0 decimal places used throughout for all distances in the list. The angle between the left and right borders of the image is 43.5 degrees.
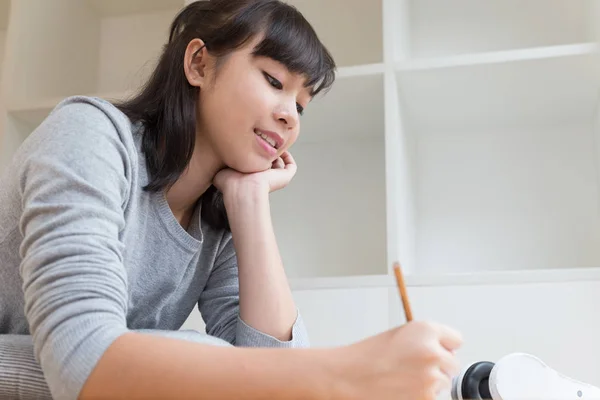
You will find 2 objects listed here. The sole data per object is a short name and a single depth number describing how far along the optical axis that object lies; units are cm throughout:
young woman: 61
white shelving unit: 169
